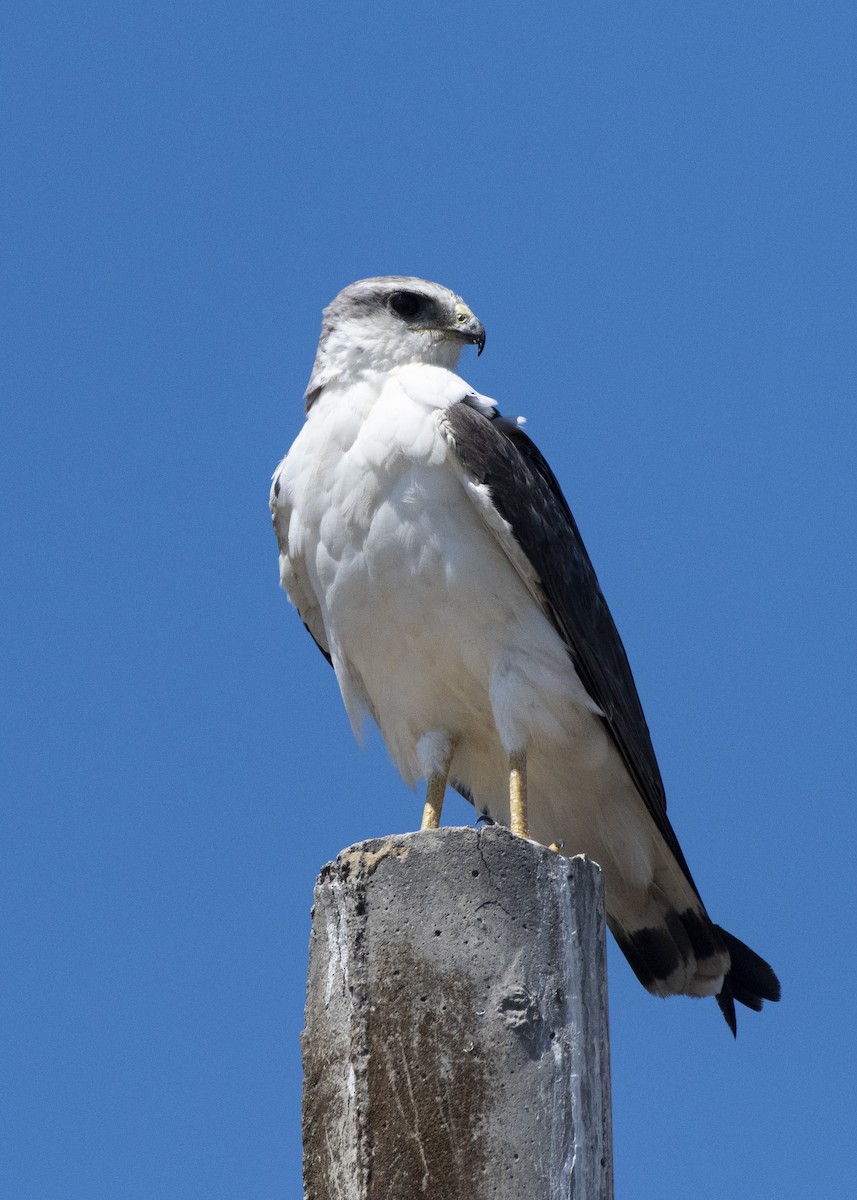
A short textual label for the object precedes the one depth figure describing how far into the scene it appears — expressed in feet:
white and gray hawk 39.75
